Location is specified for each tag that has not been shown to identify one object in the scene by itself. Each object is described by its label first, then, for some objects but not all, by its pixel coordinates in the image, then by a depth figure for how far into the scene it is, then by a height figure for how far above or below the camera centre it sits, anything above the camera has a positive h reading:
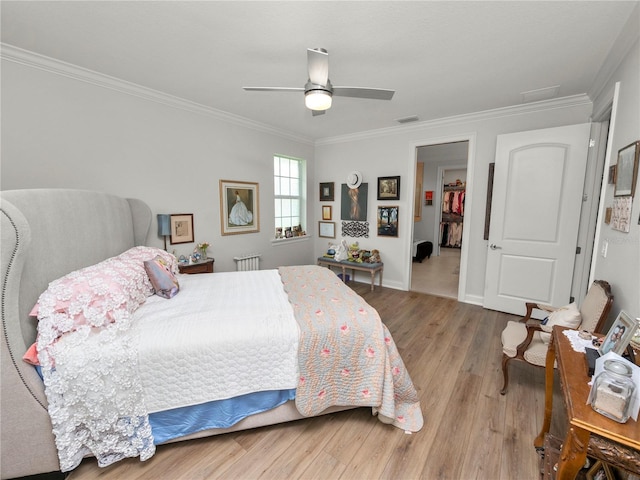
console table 4.27 -0.90
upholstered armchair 1.62 -0.86
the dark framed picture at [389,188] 4.26 +0.37
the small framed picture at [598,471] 1.14 -1.12
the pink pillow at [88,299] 1.36 -0.53
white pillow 1.80 -0.72
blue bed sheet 1.50 -1.18
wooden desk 0.81 -0.68
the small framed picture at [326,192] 4.96 +0.33
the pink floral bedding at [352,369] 1.60 -0.97
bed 1.29 -0.82
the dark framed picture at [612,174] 1.94 +0.30
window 4.58 +0.24
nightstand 3.06 -0.70
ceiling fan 1.75 +0.83
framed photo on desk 1.04 -0.49
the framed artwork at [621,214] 1.61 +0.01
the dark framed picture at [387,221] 4.36 -0.17
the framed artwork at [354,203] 4.62 +0.13
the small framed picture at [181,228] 3.10 -0.24
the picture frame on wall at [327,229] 5.03 -0.37
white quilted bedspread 1.43 -0.80
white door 2.90 -0.02
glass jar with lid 0.84 -0.56
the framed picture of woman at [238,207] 3.66 +0.01
